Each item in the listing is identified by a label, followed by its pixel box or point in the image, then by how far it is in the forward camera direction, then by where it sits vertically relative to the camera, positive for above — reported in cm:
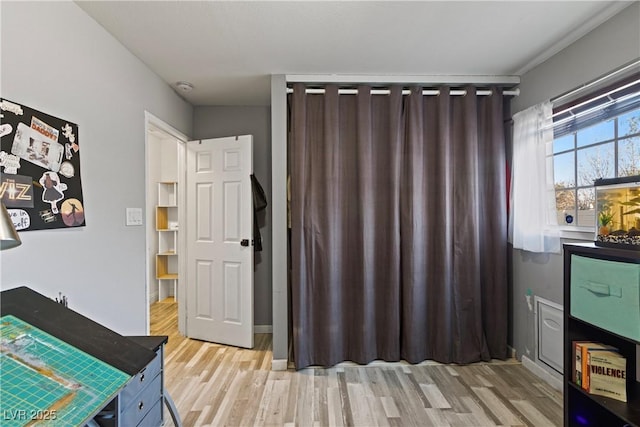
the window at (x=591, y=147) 190 +45
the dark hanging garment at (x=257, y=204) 318 +11
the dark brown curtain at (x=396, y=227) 272 -10
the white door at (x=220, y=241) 313 -25
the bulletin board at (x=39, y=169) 139 +23
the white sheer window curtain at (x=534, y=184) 239 +24
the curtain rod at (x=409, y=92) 275 +106
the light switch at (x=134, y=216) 226 +0
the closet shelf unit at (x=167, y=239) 480 -36
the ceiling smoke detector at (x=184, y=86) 290 +120
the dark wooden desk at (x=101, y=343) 120 -50
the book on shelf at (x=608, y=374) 160 -82
